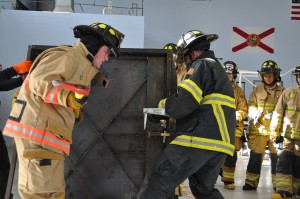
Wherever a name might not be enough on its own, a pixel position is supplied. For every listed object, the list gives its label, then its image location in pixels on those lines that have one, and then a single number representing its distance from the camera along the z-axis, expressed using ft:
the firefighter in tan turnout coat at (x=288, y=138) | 18.78
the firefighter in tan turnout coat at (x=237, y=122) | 21.77
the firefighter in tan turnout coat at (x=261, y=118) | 21.53
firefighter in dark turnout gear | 10.84
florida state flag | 44.48
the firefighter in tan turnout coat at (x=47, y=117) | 8.52
